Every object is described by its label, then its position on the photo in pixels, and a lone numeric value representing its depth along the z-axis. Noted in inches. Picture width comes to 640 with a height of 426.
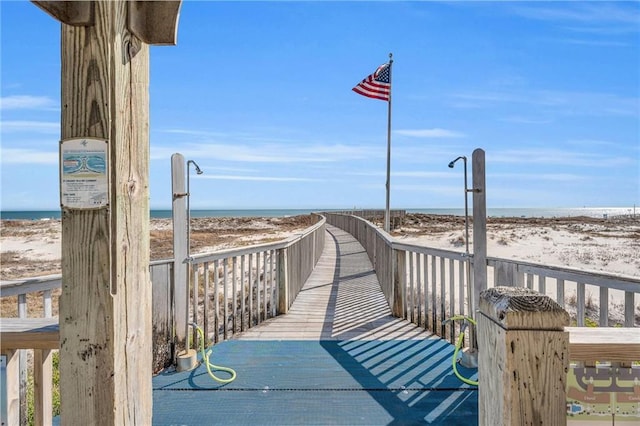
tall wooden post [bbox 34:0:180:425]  62.6
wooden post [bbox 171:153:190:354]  150.8
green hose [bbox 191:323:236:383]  144.3
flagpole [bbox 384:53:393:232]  578.1
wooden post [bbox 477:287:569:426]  46.3
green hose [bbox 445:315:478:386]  138.7
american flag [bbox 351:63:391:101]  557.3
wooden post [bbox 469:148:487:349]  150.4
